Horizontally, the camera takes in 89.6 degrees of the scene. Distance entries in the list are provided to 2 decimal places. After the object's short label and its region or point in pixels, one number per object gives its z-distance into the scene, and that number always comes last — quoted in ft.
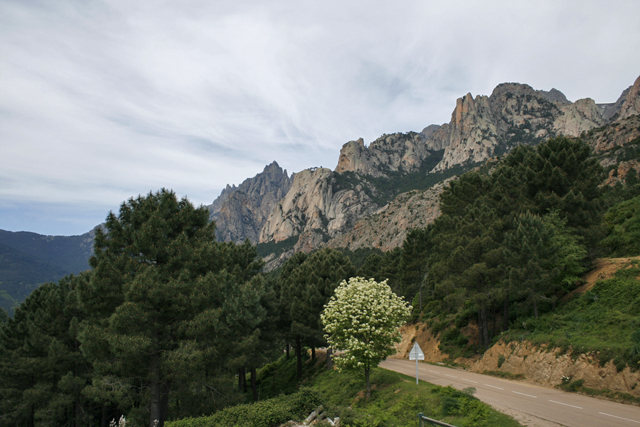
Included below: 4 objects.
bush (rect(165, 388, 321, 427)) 39.40
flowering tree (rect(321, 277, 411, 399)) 49.93
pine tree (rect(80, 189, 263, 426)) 46.83
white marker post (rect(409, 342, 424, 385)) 53.34
